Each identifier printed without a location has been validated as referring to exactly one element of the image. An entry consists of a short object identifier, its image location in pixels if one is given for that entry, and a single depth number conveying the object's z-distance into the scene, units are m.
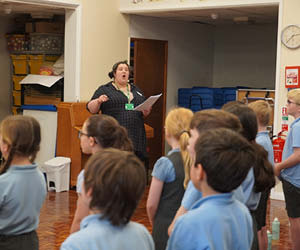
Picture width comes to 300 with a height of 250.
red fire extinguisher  6.73
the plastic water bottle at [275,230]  5.29
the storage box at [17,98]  8.95
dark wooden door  9.11
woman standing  5.76
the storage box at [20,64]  8.77
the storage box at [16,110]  8.68
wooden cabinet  7.39
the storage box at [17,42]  8.82
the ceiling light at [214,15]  8.66
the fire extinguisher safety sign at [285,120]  6.99
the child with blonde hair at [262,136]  3.50
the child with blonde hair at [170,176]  2.89
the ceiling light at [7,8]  7.90
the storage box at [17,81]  8.90
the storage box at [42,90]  8.02
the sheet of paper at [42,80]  7.89
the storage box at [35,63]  8.51
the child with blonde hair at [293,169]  4.03
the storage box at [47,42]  8.48
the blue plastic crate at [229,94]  9.32
